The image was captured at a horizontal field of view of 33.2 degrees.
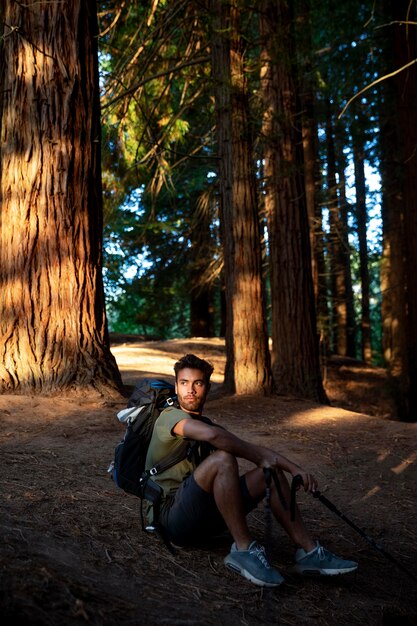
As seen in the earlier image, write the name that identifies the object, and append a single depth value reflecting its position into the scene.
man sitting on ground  4.08
